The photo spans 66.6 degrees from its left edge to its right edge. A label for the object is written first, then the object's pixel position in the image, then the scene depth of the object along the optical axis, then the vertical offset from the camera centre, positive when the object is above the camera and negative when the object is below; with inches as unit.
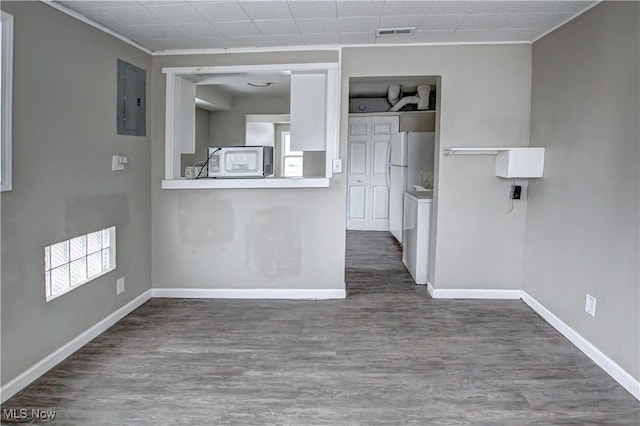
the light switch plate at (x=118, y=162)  142.2 +5.3
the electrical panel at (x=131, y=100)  146.6 +25.2
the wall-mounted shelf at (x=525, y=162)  151.9 +8.4
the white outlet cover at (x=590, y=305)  119.6 -28.7
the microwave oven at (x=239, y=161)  169.6 +7.3
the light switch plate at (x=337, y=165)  167.0 +6.7
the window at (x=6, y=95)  97.3 +16.6
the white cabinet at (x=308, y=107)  168.4 +26.6
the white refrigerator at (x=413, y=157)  269.7 +16.5
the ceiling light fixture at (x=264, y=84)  249.8 +51.9
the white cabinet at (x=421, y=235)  189.0 -19.1
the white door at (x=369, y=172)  317.7 +8.8
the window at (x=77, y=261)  115.7 -21.5
